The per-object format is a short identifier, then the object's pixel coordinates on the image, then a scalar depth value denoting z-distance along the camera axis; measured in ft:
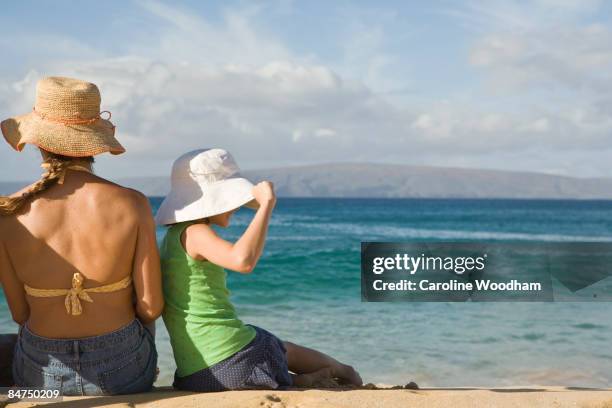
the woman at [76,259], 9.64
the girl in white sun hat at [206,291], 10.18
